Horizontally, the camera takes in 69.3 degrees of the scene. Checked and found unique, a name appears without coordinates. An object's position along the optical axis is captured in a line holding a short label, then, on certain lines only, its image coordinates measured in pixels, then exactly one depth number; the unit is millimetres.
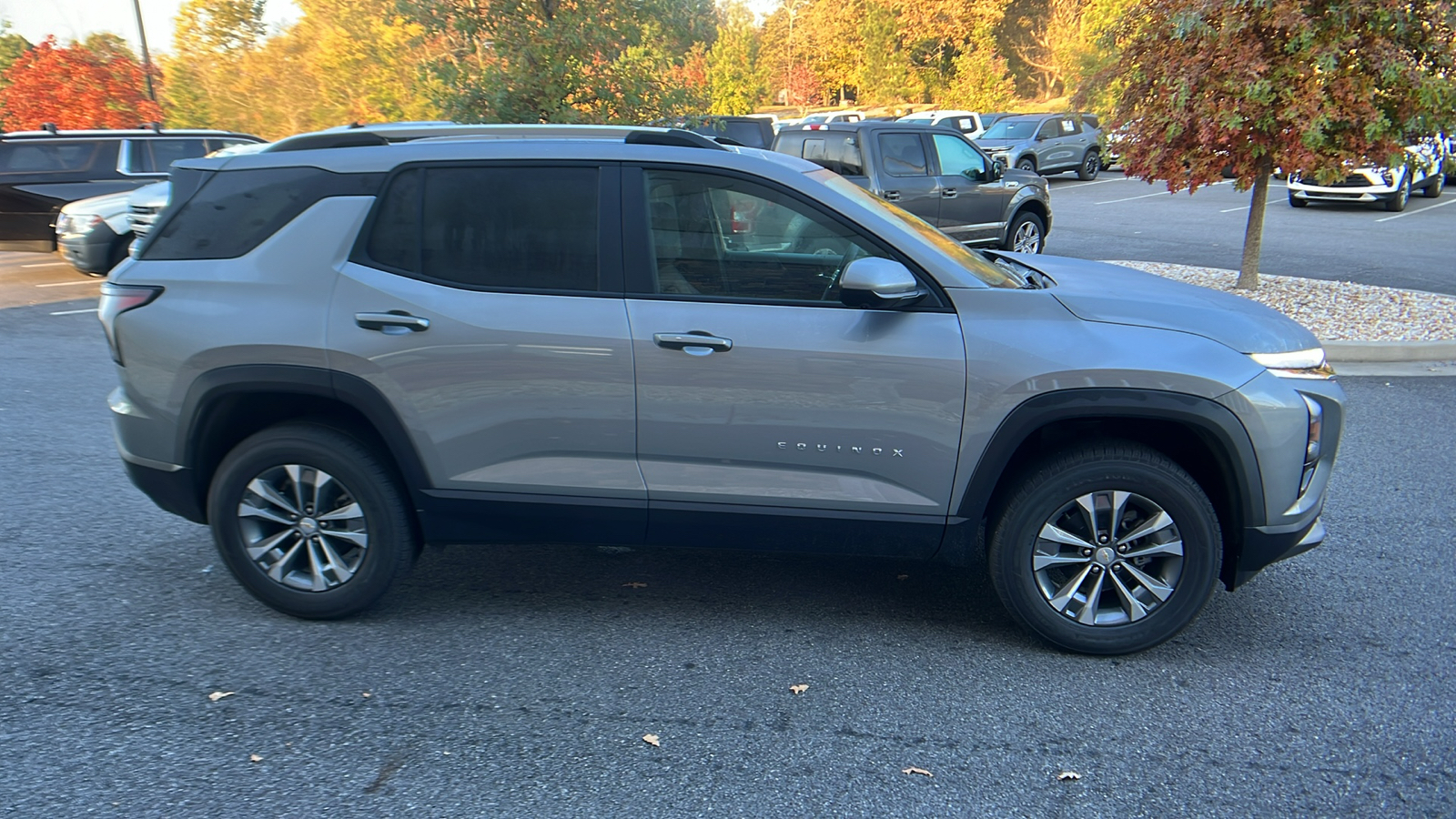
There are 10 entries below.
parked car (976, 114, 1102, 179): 26094
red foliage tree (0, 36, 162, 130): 22953
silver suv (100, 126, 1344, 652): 3660
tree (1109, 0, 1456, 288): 8578
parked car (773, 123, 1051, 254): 12008
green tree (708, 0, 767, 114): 42188
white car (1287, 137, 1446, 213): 18906
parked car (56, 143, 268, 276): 12008
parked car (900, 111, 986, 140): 27953
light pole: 23000
